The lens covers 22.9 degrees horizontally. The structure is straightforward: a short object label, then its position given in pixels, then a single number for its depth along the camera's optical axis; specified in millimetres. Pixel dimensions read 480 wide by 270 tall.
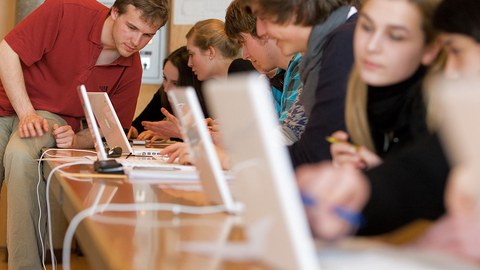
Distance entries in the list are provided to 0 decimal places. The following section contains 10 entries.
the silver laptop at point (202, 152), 2444
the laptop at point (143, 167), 2913
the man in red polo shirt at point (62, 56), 4045
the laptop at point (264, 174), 1320
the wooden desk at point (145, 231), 1730
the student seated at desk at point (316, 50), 2826
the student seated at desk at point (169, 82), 4934
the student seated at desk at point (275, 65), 3476
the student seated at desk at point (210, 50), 4671
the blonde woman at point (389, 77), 2575
